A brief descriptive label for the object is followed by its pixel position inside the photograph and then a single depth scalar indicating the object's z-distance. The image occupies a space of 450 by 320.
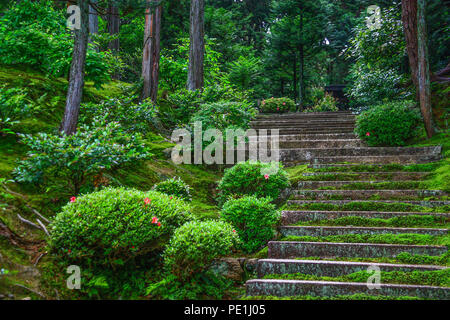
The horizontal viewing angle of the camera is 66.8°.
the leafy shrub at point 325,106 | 16.23
